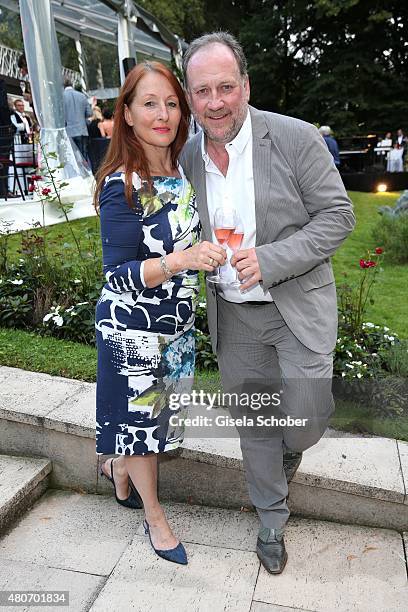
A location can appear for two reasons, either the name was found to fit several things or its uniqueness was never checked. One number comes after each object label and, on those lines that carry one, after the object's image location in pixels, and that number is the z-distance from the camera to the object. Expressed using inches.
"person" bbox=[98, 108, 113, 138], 399.5
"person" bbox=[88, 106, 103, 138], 400.8
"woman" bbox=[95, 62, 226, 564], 78.8
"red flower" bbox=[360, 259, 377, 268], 135.3
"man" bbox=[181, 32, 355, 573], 81.3
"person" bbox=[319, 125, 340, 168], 477.1
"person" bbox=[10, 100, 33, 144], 363.9
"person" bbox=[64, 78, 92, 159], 345.7
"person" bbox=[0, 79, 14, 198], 291.5
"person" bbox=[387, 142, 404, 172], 693.9
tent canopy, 397.1
